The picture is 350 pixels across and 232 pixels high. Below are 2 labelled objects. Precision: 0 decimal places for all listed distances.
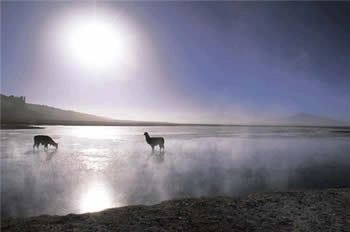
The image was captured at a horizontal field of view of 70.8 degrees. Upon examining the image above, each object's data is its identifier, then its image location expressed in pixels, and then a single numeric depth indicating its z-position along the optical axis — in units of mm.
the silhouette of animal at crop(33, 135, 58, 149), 19172
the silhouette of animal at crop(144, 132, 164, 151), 19469
